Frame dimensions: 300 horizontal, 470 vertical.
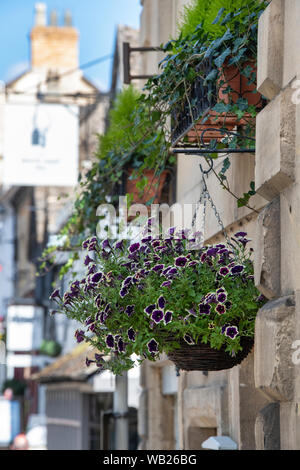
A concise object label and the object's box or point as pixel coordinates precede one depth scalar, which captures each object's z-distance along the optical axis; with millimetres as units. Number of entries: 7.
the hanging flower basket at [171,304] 6870
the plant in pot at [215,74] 7165
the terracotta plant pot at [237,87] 7346
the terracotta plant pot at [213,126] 7820
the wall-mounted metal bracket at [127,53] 13128
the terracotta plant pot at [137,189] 12104
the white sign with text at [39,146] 25811
